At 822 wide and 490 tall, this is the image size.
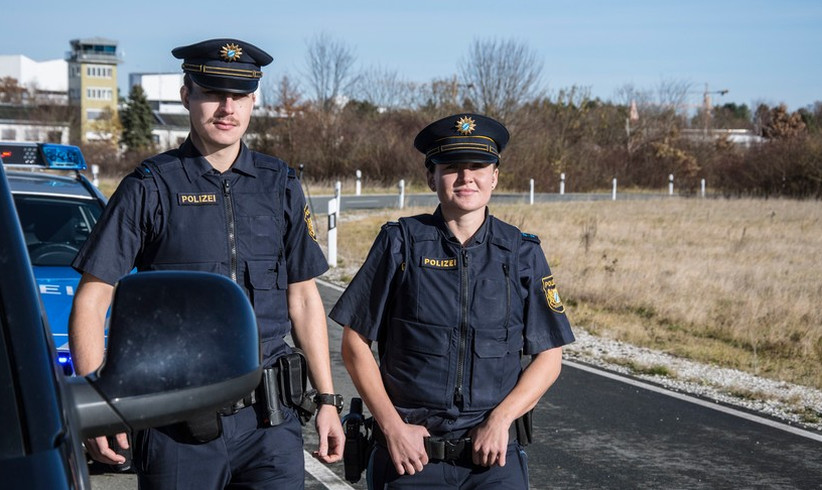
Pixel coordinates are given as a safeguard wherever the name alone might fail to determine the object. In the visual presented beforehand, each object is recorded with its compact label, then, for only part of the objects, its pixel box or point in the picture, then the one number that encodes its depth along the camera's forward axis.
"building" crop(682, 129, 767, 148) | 56.09
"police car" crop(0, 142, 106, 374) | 7.20
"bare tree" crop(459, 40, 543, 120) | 44.78
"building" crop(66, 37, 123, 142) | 132.15
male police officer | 3.28
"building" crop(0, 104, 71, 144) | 87.50
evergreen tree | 93.06
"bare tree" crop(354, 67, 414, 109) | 56.62
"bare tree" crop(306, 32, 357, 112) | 54.38
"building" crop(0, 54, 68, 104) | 134.75
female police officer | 3.53
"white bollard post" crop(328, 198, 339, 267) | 16.56
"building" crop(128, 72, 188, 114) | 136.62
